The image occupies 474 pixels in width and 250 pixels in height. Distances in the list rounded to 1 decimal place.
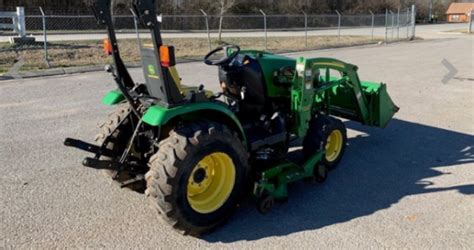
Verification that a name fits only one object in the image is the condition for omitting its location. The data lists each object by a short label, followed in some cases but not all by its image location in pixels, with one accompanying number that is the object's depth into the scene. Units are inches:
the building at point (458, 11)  2851.9
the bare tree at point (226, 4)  939.0
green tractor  131.5
